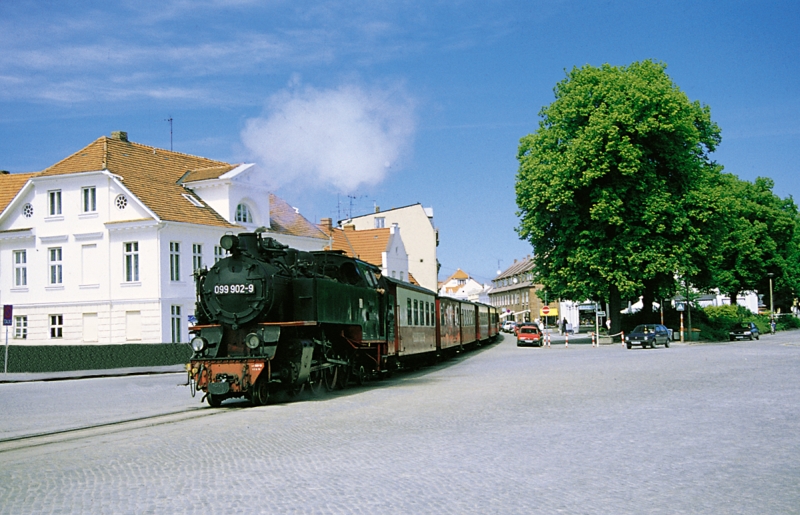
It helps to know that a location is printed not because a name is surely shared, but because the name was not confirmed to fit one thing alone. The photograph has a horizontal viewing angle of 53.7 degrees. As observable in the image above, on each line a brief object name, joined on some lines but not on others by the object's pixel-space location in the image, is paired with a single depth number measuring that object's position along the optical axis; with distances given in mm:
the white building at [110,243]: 35125
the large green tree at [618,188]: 41250
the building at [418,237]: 74438
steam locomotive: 15648
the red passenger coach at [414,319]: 24078
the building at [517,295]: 104875
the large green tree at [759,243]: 62906
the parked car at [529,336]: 50406
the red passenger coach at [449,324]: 32944
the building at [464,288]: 154388
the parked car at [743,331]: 51344
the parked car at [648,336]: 41438
